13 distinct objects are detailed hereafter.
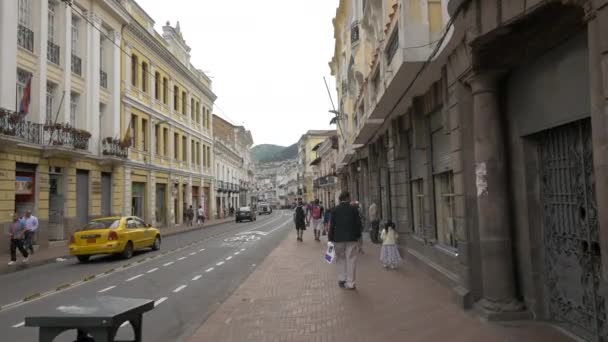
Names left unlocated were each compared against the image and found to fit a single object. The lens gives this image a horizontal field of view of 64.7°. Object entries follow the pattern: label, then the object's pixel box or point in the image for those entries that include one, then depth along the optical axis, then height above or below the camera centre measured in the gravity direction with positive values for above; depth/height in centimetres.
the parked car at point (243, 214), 4609 -97
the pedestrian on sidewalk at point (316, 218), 2114 -68
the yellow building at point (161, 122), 2983 +626
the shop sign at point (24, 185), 1940 +96
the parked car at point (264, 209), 7675 -85
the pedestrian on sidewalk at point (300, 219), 2094 -70
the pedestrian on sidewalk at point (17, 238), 1520 -93
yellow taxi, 1534 -102
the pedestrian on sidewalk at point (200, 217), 3839 -97
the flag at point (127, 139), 2664 +373
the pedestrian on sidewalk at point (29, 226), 1563 -59
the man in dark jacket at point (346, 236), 906 -64
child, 1141 -117
